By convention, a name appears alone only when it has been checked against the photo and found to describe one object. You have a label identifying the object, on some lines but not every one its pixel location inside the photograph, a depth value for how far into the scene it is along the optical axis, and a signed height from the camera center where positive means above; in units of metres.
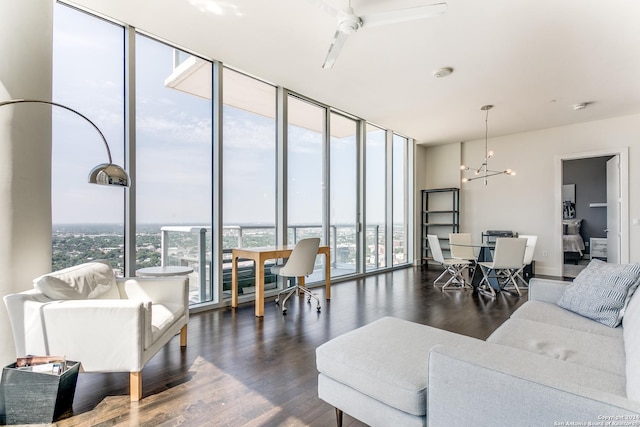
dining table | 5.11 -0.86
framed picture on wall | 8.65 +0.36
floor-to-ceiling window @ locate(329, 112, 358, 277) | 5.70 +0.41
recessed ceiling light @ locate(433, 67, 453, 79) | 3.95 +1.77
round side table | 3.20 -0.55
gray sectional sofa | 1.00 -0.67
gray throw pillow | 2.05 -0.52
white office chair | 3.81 -0.54
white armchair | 1.90 -0.66
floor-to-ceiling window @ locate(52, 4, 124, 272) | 2.96 +0.78
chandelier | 6.04 +1.50
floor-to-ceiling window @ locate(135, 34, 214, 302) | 3.47 +0.63
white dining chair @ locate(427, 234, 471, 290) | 5.30 -0.77
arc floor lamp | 2.18 +0.28
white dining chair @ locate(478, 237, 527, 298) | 4.67 -0.58
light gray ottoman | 1.36 -0.71
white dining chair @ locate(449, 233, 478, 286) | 5.77 -0.61
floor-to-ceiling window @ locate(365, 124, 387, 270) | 6.48 +0.38
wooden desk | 3.68 -0.51
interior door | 5.87 +0.09
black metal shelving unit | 7.60 +0.01
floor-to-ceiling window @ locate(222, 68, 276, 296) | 4.20 +0.65
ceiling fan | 2.35 +1.51
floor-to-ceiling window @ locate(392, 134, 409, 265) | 7.26 +0.36
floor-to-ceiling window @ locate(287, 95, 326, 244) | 4.97 +0.74
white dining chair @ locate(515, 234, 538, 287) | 5.43 -0.62
